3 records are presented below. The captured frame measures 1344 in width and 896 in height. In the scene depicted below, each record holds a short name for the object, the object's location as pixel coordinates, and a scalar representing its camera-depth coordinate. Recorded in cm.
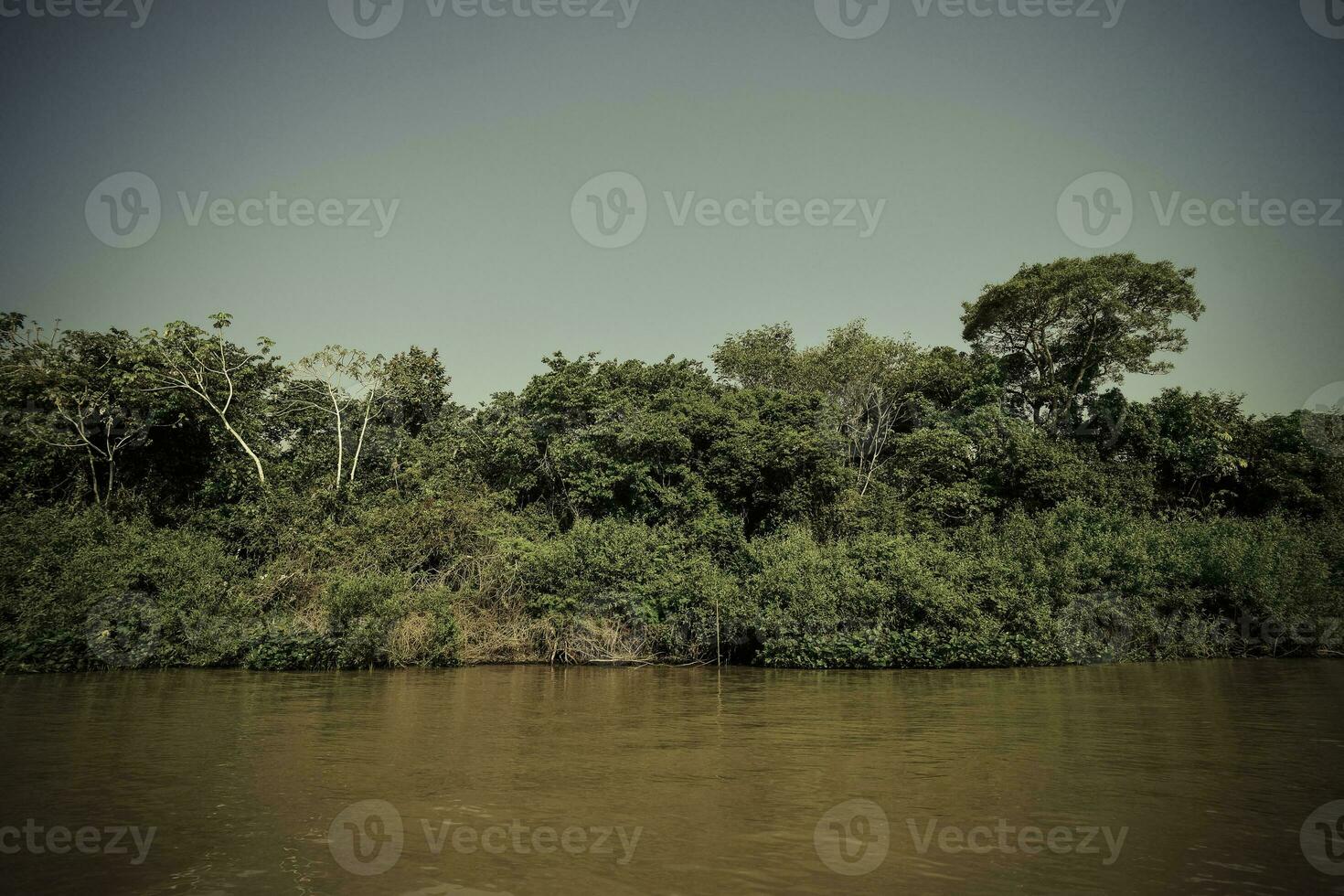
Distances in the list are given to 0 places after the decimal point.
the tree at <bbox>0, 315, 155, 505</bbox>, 2703
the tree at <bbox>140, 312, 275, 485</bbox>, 2712
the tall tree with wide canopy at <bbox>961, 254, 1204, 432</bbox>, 3181
